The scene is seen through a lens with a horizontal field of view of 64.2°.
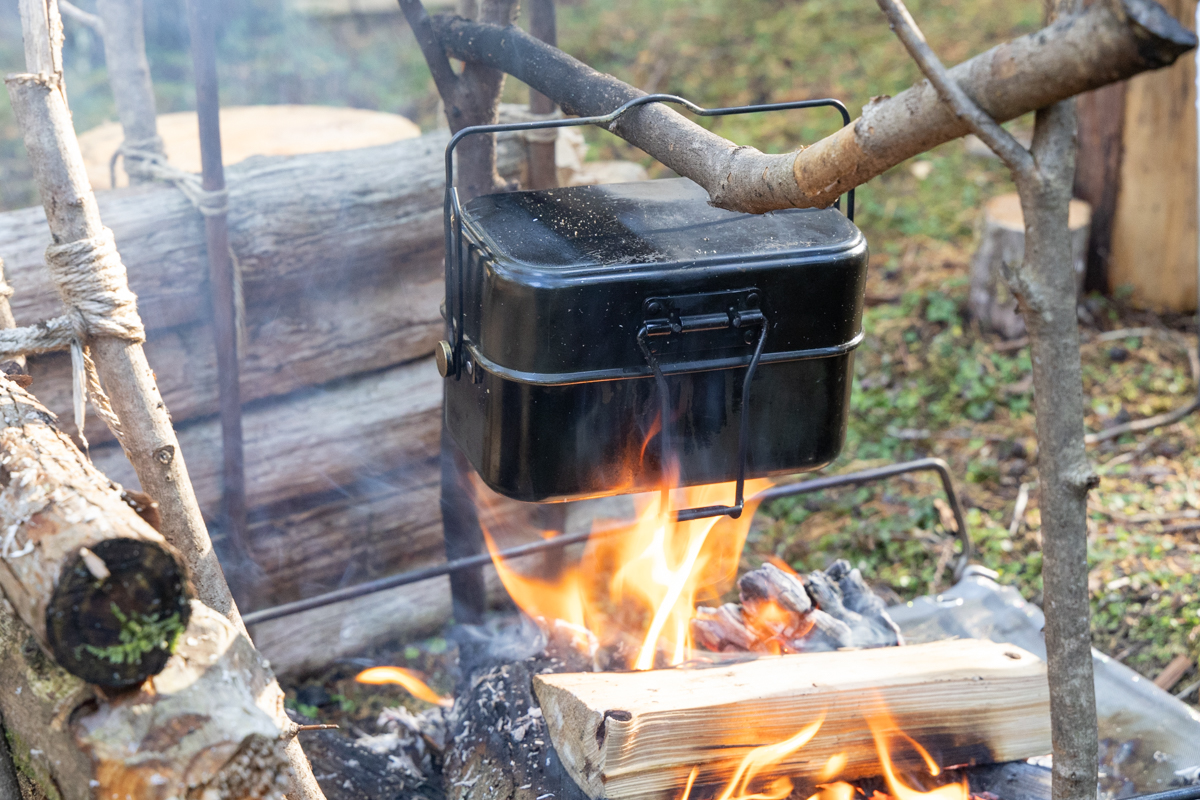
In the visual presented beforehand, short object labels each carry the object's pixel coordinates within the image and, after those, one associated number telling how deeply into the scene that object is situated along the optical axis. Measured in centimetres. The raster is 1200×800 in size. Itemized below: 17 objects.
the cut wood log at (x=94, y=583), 112
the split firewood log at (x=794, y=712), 178
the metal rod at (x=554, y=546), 232
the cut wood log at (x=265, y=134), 329
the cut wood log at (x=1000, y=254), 457
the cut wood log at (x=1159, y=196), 475
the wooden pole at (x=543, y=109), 268
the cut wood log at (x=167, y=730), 114
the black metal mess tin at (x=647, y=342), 147
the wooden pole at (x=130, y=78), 287
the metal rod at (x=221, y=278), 250
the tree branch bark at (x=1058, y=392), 106
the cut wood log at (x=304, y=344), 283
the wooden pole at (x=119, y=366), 151
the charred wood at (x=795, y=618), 238
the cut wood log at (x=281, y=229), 256
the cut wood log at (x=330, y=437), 299
